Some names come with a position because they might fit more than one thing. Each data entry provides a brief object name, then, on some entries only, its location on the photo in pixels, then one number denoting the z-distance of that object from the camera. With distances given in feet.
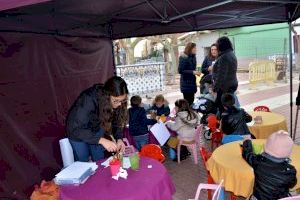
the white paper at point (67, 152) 9.25
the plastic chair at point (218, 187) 6.01
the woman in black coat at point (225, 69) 13.30
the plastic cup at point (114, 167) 6.54
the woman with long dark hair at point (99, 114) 7.20
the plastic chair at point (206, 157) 8.18
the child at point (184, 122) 11.47
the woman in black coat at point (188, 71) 15.77
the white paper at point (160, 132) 11.17
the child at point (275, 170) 6.19
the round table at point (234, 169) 6.82
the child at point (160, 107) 13.20
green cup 6.80
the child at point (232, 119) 10.31
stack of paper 6.34
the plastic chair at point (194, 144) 11.88
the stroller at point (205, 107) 15.55
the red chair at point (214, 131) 12.69
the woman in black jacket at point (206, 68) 16.66
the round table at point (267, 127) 10.71
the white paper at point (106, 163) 7.25
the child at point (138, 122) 11.33
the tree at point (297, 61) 38.28
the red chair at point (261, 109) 13.76
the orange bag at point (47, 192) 7.18
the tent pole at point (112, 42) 15.21
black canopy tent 9.05
